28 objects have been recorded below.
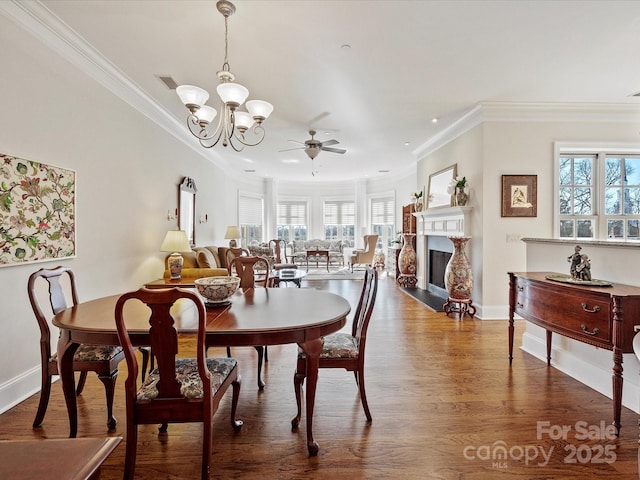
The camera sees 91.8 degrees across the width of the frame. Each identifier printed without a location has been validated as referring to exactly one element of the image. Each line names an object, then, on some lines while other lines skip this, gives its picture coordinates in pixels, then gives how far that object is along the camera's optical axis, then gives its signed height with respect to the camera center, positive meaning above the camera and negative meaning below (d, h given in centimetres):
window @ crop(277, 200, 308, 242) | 1064 +53
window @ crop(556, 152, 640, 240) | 427 +57
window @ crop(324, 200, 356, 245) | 1059 +54
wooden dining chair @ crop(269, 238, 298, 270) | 678 -57
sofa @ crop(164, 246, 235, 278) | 421 -45
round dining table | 156 -47
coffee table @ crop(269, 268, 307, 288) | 516 -70
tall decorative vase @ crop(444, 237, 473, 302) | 441 -54
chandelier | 233 +108
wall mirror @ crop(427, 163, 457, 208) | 515 +88
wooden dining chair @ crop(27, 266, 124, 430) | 189 -77
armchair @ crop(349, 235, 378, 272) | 878 -49
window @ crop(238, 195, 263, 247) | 904 +50
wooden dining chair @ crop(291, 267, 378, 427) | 197 -78
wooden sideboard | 187 -52
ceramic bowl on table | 204 -36
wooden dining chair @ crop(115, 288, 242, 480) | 139 -75
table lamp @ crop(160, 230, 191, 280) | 367 -15
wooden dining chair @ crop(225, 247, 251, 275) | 454 -27
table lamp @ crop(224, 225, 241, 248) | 708 +5
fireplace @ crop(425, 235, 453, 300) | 556 -48
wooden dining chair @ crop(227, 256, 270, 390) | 284 -32
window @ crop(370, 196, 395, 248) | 949 +53
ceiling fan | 498 +146
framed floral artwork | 219 +18
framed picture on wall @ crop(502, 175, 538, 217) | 420 +60
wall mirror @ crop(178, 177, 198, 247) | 505 +48
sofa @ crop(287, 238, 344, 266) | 998 -41
